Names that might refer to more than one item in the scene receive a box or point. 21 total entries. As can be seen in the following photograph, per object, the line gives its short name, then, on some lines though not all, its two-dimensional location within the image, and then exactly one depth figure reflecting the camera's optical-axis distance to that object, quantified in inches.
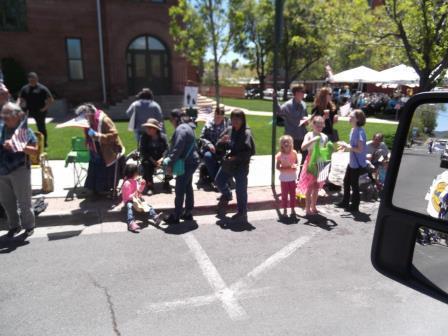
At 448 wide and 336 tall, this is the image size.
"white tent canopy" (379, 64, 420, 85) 565.0
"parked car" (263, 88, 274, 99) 1937.7
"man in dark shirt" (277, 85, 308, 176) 283.7
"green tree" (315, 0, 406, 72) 385.7
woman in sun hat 283.4
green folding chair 274.8
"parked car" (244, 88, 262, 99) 1834.4
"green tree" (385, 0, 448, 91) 327.0
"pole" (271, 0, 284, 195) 263.8
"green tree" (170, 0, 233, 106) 515.5
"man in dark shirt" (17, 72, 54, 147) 397.4
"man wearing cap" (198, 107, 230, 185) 289.0
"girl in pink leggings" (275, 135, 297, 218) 238.8
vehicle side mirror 58.1
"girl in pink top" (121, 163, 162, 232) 230.9
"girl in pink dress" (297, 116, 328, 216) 241.7
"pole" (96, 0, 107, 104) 828.0
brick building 810.8
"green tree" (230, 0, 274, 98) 1501.4
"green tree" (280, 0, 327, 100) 1457.9
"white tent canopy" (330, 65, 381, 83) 709.3
